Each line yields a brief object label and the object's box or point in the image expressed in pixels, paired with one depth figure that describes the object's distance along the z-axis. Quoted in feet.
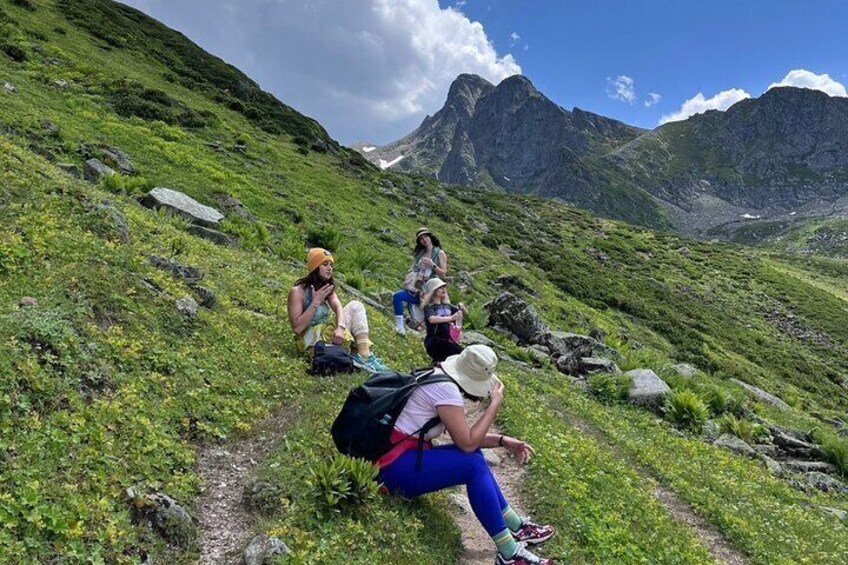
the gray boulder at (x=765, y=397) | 81.05
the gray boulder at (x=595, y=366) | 64.49
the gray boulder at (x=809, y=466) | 52.34
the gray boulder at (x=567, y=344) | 68.64
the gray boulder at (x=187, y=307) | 33.58
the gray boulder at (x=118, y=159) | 72.26
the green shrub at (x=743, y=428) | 55.52
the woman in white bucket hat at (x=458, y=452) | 20.42
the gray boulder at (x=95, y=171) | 63.05
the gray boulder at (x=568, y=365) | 64.23
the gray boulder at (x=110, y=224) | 39.24
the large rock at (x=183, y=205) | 63.31
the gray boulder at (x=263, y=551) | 17.24
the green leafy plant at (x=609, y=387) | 57.57
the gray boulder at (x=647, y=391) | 56.80
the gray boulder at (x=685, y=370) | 75.97
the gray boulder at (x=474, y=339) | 58.57
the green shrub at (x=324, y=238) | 82.33
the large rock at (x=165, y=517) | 17.97
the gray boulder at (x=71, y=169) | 57.82
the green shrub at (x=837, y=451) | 54.19
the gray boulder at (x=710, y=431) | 53.12
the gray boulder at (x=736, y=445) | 50.37
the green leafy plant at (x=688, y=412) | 53.93
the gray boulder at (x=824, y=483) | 48.73
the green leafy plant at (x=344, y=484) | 19.95
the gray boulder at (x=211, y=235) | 60.08
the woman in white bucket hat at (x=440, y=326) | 44.32
